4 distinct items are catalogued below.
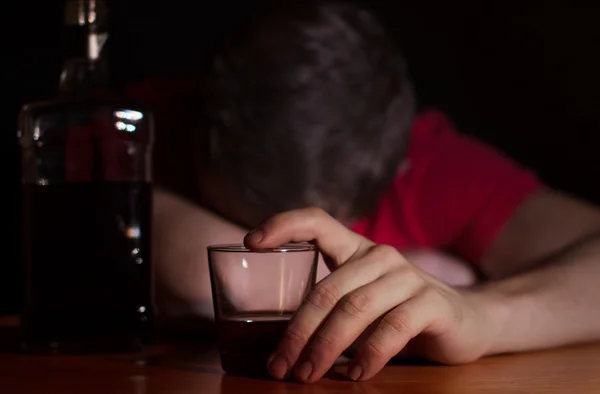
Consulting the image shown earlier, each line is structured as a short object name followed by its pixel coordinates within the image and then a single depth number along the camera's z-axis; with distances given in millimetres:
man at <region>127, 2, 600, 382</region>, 663
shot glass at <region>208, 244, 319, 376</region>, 651
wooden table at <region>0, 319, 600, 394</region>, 638
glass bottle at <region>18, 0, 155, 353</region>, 824
